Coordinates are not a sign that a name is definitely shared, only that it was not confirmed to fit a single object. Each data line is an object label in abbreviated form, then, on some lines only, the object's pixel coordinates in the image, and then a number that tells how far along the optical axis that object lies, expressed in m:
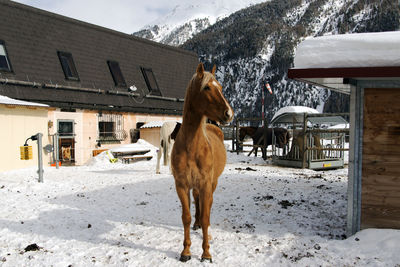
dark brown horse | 16.58
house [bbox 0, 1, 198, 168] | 15.41
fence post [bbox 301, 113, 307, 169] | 13.08
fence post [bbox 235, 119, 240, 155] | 19.34
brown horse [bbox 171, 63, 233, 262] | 4.00
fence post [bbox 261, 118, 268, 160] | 17.19
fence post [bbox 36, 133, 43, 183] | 9.43
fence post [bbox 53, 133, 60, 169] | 14.08
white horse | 11.61
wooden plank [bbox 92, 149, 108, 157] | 17.00
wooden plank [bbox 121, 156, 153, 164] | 15.95
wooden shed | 4.52
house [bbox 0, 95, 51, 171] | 11.51
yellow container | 9.78
